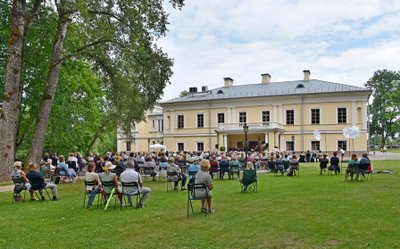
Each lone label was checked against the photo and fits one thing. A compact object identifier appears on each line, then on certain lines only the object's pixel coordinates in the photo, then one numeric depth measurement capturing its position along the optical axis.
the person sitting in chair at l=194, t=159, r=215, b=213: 8.28
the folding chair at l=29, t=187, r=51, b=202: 10.56
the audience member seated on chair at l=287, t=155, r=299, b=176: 17.52
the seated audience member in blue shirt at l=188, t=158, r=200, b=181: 12.84
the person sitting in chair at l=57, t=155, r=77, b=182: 15.86
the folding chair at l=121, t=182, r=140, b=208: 9.08
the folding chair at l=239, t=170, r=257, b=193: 11.50
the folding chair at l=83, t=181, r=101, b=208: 9.69
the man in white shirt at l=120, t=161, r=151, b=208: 9.10
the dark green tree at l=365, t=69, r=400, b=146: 67.06
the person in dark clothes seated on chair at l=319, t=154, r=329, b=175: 17.52
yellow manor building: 40.53
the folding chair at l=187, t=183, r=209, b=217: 8.23
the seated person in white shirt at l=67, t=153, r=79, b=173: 17.39
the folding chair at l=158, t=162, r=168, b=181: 15.70
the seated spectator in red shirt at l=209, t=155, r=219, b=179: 16.09
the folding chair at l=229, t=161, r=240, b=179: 16.34
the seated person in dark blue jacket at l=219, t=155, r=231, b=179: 16.67
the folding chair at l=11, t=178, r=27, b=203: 10.74
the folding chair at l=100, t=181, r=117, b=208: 9.46
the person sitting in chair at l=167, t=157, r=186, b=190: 12.73
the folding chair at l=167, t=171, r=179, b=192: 12.72
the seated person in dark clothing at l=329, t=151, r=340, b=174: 17.52
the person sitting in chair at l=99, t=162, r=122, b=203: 9.39
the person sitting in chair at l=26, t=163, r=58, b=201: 10.54
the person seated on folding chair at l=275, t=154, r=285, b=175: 18.05
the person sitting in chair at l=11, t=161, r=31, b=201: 10.68
